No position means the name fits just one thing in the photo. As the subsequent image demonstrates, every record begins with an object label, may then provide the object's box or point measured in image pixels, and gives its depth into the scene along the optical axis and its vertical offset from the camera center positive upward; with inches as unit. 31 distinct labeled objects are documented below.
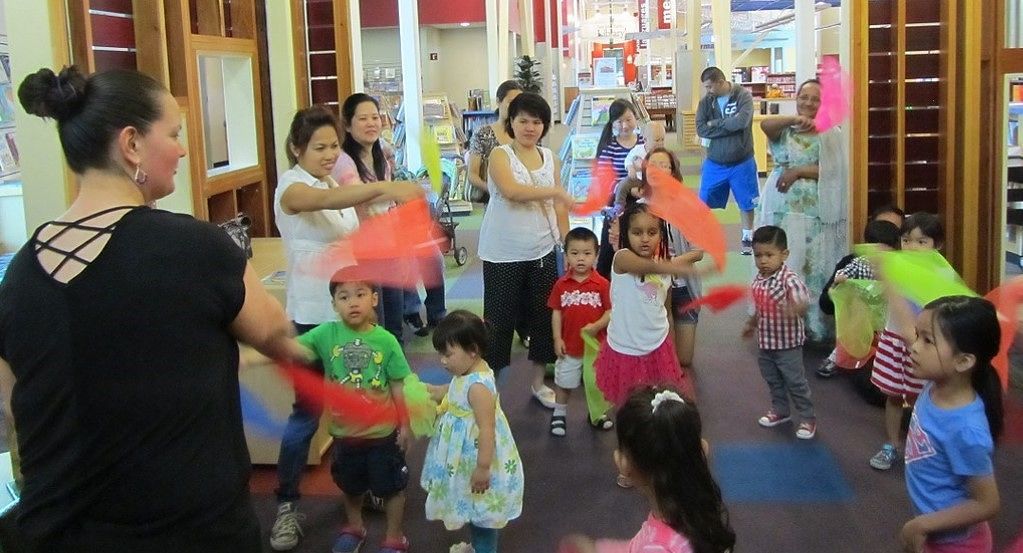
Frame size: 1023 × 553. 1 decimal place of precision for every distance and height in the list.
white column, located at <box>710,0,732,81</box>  601.9 +62.8
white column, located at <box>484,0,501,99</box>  596.4 +58.7
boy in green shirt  129.4 -31.0
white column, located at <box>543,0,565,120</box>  1074.1 +100.4
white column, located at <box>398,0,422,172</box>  360.5 +26.6
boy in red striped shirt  174.4 -31.9
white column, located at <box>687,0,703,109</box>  714.8 +67.8
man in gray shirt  335.3 -3.6
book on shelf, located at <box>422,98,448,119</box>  469.4 +18.7
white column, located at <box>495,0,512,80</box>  618.5 +68.7
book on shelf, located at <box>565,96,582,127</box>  488.2 +16.1
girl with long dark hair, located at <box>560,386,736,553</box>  77.4 -27.1
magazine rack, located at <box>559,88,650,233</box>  381.1 +2.7
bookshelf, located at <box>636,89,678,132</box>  962.1 +31.5
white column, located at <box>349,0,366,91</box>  254.8 +28.0
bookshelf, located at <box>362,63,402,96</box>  559.9 +44.2
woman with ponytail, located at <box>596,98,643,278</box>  247.8 +0.7
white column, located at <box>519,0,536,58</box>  832.9 +101.5
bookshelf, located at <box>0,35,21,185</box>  209.9 +7.7
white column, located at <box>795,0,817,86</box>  269.3 +26.7
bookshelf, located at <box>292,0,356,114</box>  250.8 +25.3
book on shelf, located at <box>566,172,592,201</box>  360.0 -15.6
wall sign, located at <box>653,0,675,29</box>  1103.6 +139.4
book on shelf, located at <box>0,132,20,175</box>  213.3 +2.3
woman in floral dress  222.2 -13.9
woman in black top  63.8 -11.5
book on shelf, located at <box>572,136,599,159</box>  407.8 -2.0
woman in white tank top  173.3 -14.7
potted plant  562.6 +40.4
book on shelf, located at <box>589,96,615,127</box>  460.1 +14.5
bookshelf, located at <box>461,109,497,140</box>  486.9 +14.0
